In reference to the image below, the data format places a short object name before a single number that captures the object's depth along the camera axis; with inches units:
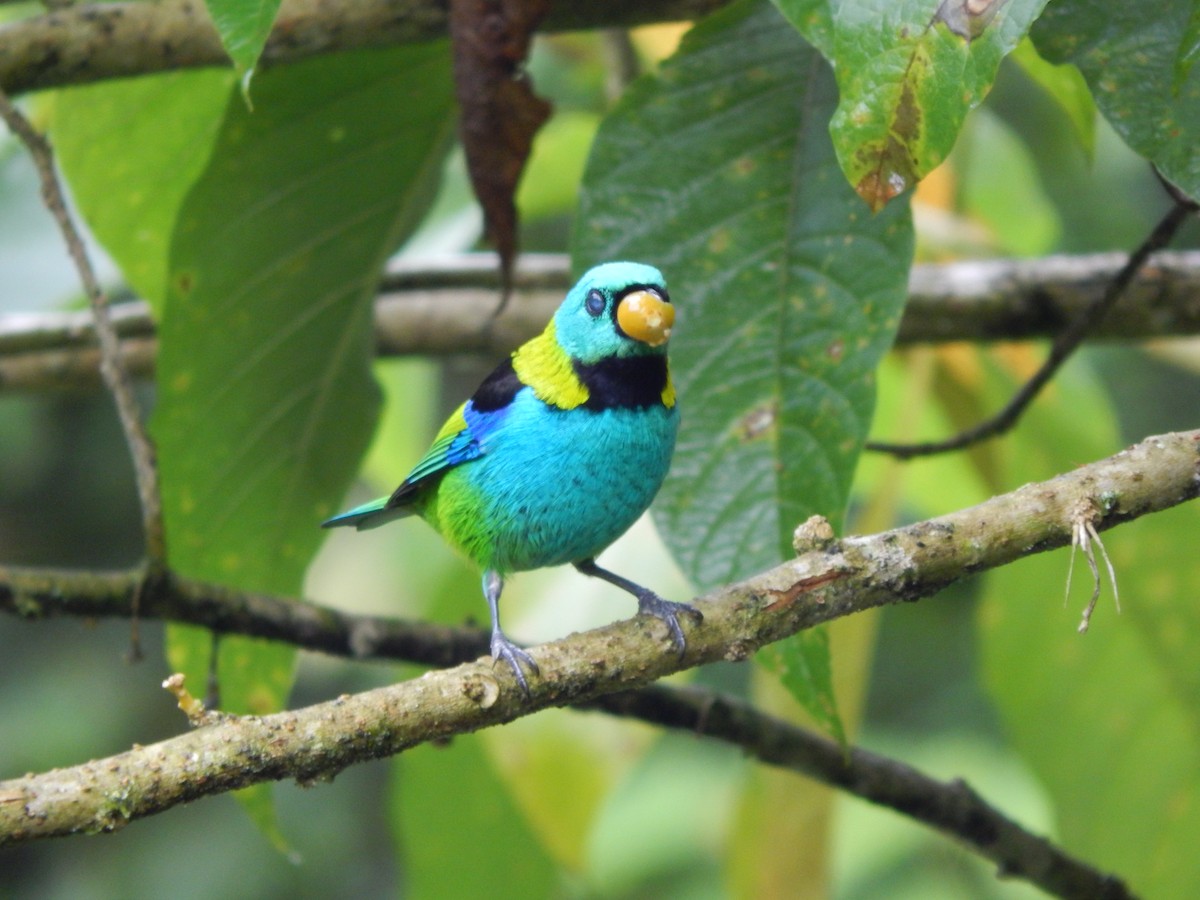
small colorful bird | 206.8
